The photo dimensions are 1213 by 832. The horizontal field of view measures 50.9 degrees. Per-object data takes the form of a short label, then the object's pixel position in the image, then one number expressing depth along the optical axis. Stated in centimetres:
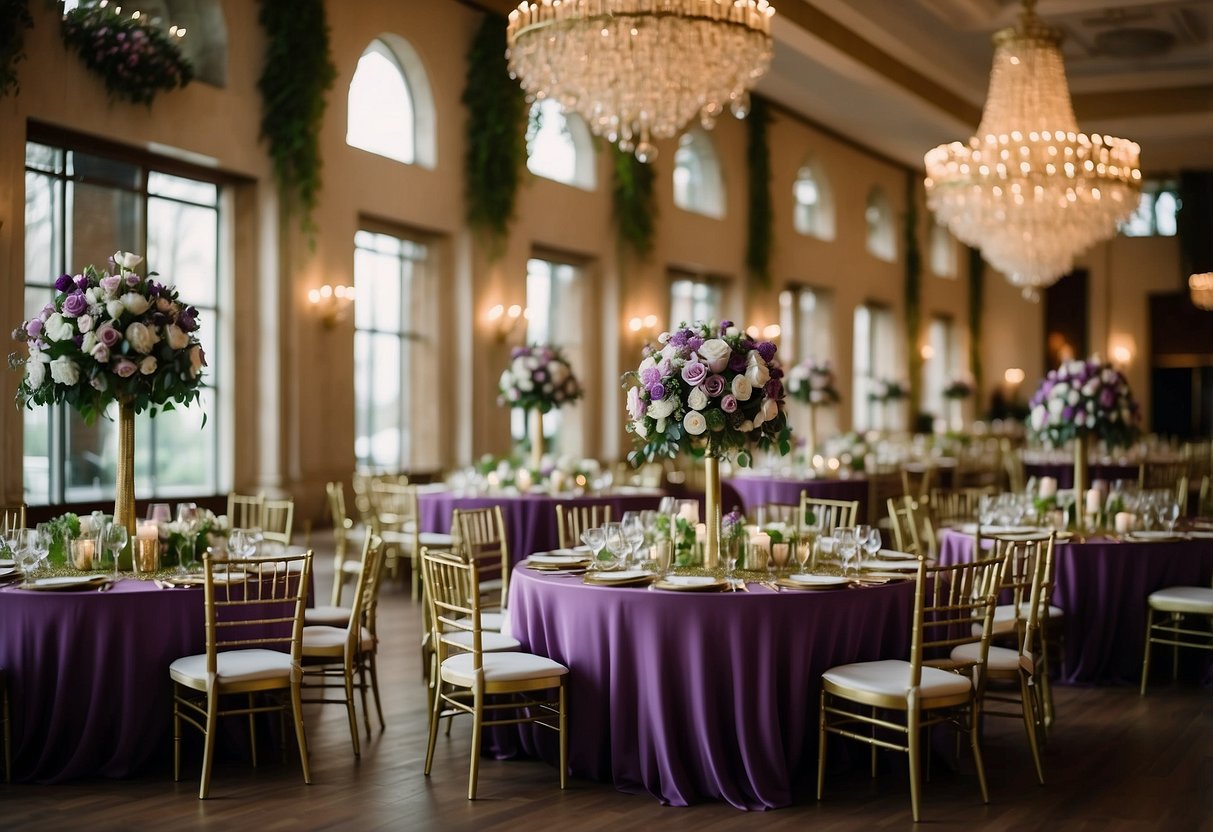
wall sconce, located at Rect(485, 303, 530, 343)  1385
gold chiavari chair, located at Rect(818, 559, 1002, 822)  471
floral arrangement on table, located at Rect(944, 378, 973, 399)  2230
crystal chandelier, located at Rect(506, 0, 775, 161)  781
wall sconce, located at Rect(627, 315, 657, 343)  1598
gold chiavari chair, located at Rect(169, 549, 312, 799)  492
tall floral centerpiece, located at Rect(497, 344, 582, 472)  1075
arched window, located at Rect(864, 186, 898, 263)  2303
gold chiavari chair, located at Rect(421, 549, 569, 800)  498
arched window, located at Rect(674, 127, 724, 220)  1762
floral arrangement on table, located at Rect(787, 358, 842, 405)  1312
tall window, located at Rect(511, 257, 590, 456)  1554
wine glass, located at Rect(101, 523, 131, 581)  562
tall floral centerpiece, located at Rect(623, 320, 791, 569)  532
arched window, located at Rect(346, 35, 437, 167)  1272
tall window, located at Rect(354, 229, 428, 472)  1297
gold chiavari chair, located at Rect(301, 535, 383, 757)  551
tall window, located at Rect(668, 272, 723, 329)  1758
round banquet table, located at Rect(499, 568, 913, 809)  484
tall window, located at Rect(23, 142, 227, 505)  966
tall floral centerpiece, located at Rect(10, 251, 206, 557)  561
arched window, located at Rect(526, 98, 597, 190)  1495
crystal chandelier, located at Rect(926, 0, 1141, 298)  1087
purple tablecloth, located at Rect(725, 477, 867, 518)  1220
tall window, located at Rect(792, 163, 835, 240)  2056
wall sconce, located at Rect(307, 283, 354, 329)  1183
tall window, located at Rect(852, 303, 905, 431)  2228
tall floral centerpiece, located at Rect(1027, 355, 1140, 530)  824
